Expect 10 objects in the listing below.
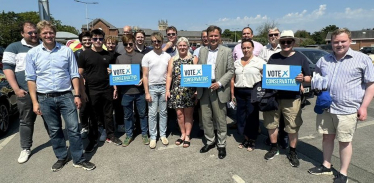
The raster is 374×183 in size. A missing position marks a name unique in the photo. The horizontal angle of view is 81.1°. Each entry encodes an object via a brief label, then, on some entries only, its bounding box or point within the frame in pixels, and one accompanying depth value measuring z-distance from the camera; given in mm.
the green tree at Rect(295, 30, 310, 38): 77531
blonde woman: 3844
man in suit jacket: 3604
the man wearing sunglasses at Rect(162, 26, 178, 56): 4814
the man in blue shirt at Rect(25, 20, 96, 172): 3145
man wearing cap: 3238
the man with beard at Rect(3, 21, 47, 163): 3625
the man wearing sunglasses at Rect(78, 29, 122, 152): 3963
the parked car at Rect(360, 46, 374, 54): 24184
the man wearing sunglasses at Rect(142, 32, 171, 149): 3970
